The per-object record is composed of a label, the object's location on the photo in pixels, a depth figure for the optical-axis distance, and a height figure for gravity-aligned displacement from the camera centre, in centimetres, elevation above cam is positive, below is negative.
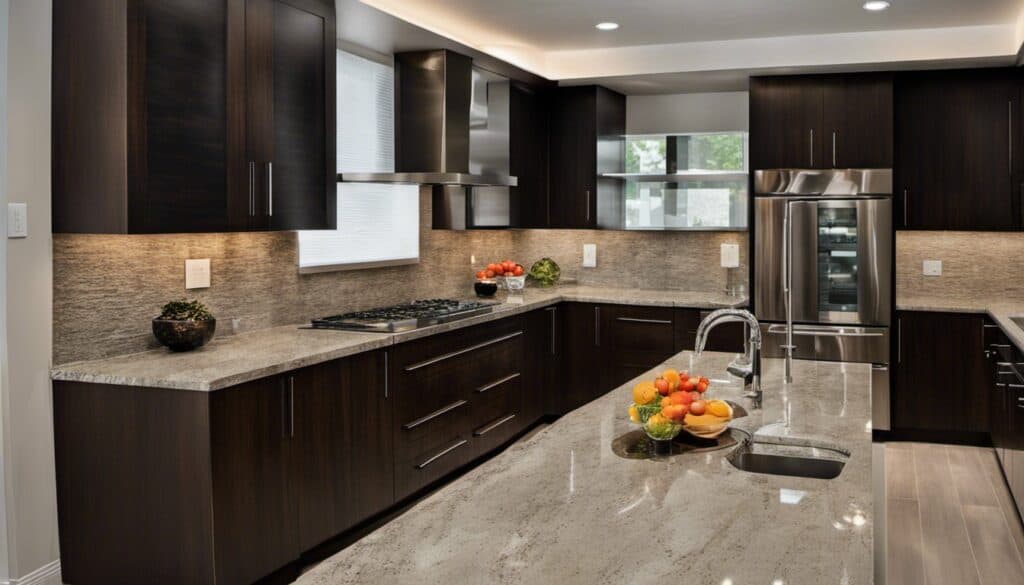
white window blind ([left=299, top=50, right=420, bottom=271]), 478 +45
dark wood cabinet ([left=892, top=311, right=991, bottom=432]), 562 -65
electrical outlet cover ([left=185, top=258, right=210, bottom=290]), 385 +0
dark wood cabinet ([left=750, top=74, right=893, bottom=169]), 578 +94
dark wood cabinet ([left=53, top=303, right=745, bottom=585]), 305 -71
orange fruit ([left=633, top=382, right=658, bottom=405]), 239 -32
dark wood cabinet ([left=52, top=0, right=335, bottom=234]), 307 +58
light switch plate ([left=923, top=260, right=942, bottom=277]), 619 +0
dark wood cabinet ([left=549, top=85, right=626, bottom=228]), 637 +78
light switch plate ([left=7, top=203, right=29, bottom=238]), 306 +18
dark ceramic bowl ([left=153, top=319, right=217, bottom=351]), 350 -23
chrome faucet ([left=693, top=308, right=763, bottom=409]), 256 -27
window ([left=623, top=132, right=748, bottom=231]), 623 +61
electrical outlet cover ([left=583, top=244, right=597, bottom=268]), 691 +11
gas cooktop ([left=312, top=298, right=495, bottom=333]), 429 -22
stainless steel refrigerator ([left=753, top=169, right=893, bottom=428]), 573 +4
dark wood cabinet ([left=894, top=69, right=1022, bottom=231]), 573 +75
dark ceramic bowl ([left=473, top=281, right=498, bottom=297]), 602 -11
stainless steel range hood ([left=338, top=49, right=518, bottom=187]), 511 +88
